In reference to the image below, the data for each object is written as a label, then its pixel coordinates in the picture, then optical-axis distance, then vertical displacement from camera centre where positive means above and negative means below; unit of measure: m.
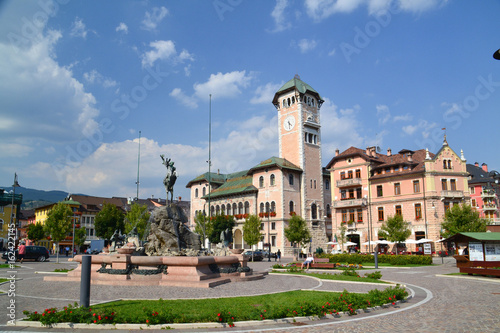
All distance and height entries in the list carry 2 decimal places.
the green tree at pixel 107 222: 70.62 +1.06
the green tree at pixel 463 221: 37.81 +0.31
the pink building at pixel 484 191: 66.93 +5.98
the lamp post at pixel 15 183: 37.93 +4.69
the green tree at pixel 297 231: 53.65 -0.70
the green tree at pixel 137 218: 61.12 +1.51
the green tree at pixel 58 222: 43.16 +0.73
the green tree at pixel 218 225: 65.56 +0.29
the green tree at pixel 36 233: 66.81 -0.75
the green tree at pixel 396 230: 44.38 -0.59
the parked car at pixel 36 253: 41.97 -2.69
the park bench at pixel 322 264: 28.86 -2.84
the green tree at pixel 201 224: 64.71 +0.47
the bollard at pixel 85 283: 10.50 -1.50
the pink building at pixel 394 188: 50.75 +5.12
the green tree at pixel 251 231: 54.66 -0.66
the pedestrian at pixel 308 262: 27.78 -2.63
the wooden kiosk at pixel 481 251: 21.98 -1.65
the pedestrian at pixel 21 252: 39.88 -2.39
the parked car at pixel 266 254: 52.72 -3.83
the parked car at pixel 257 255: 48.34 -3.63
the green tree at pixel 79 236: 62.50 -1.25
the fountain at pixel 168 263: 17.25 -1.67
